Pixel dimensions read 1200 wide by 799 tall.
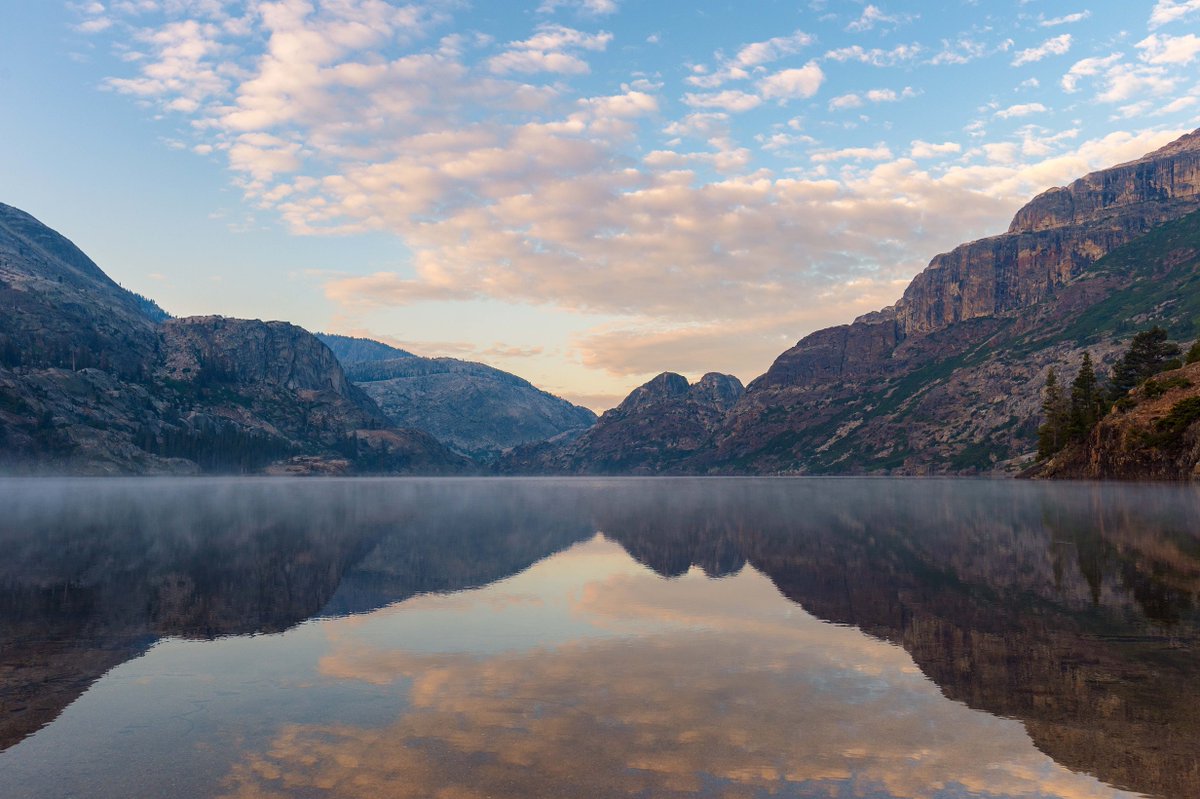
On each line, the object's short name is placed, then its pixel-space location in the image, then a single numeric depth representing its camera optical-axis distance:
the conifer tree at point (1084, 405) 179.25
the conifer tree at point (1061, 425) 192.75
